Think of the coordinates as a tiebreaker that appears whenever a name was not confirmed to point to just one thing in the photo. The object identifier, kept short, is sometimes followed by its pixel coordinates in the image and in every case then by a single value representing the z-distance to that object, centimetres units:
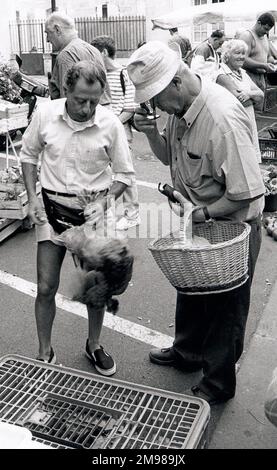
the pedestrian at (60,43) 467
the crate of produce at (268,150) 841
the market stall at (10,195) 581
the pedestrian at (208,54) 687
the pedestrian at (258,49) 927
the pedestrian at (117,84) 662
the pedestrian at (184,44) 992
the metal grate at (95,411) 245
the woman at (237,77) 662
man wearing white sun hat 282
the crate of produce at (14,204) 580
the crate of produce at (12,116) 660
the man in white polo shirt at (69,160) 307
